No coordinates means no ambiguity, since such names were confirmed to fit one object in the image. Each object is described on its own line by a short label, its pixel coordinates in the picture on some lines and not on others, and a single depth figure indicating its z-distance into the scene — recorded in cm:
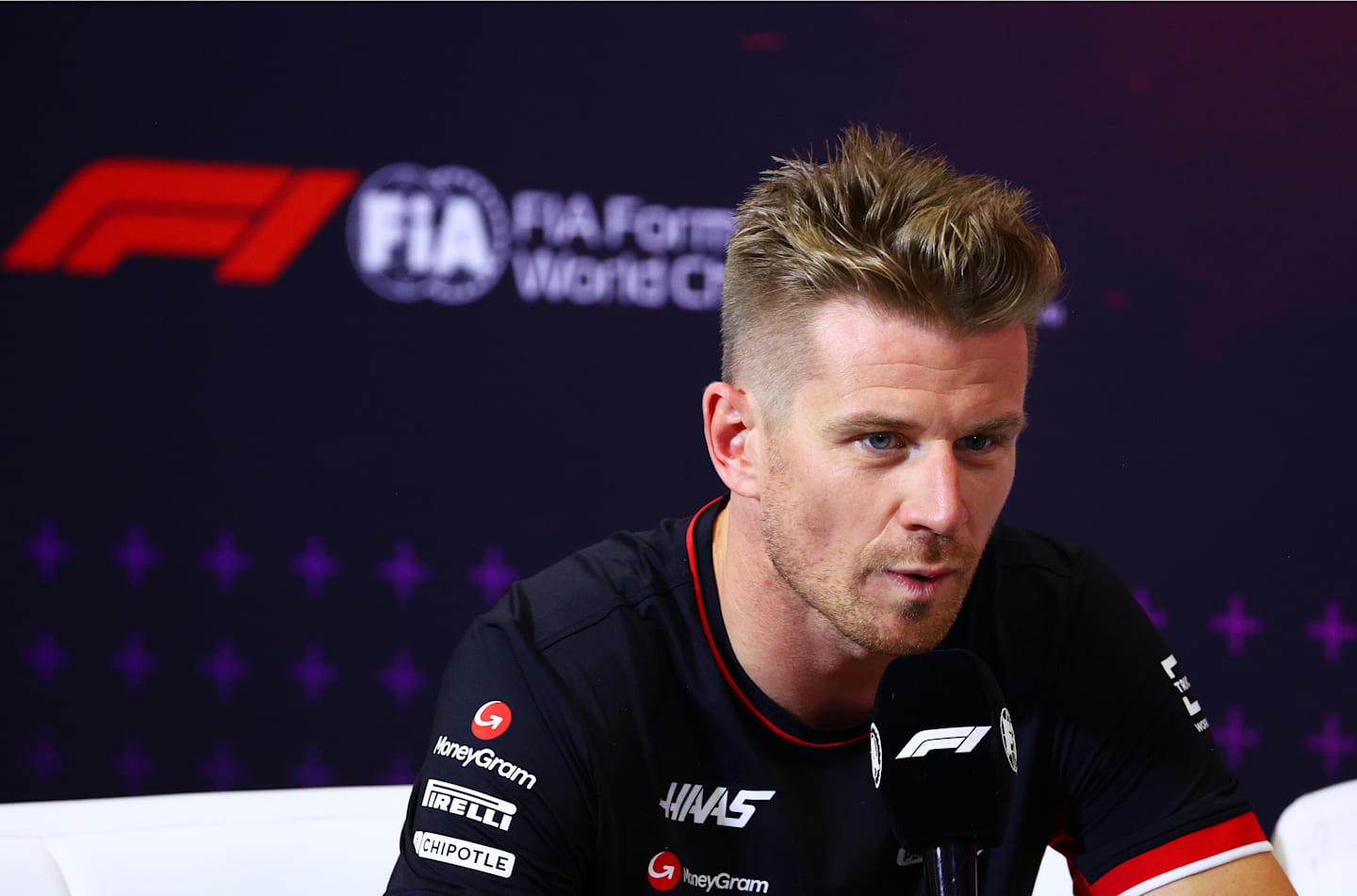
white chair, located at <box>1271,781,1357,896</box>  684
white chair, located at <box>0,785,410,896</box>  674
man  660
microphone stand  639
